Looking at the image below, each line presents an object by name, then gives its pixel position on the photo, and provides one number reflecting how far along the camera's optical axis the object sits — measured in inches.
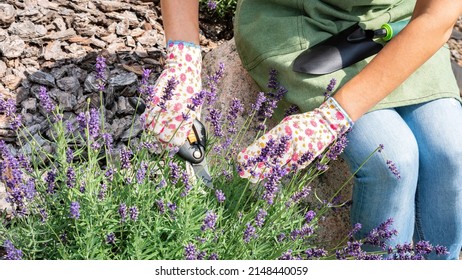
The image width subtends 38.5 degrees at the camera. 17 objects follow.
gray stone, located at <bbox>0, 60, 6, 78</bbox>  117.9
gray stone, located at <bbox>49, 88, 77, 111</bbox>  112.8
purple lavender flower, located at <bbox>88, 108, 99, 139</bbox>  67.4
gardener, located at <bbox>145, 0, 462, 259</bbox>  84.2
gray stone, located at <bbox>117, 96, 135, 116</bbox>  115.1
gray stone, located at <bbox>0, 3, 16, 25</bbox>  124.4
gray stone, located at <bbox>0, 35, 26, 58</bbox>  120.0
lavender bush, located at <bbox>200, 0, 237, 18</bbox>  141.0
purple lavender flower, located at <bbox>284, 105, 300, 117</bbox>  91.7
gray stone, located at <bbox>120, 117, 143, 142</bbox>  111.5
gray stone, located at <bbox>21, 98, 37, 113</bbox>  113.1
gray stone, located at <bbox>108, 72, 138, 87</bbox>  118.0
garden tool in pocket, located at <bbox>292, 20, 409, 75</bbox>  92.1
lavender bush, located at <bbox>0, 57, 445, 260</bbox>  69.1
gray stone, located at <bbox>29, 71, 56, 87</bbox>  117.0
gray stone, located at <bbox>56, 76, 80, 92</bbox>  116.8
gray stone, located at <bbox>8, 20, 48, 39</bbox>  124.0
